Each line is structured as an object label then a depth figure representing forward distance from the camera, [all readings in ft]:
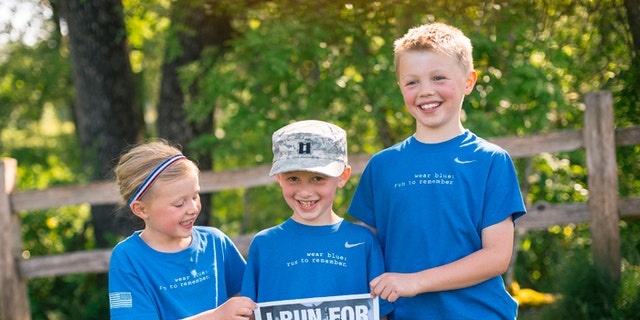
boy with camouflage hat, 8.77
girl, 9.27
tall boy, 8.56
